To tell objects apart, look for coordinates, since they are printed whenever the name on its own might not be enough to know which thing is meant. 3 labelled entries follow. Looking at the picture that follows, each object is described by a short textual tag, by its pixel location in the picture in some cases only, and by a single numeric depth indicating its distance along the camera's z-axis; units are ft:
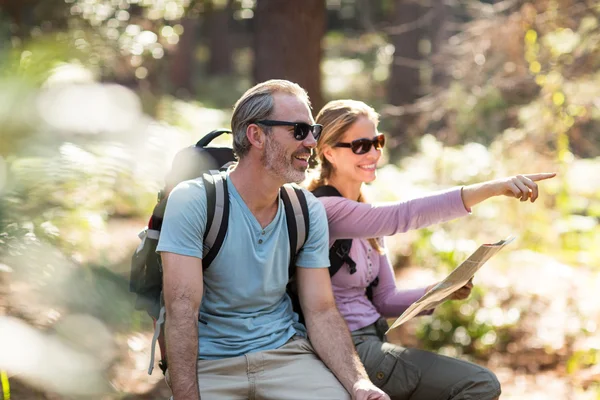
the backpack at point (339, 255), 12.09
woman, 11.35
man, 10.19
